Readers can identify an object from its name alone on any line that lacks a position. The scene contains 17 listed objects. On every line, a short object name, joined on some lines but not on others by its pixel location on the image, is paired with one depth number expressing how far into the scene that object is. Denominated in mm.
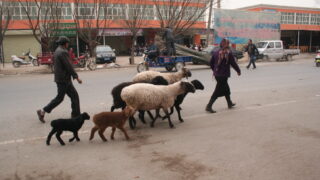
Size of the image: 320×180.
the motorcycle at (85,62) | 20484
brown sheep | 5285
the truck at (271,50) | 26469
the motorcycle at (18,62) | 24344
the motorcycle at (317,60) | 20328
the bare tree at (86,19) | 23188
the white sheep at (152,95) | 5832
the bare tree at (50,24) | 20828
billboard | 35219
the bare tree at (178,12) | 22547
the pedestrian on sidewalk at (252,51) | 19578
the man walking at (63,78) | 6328
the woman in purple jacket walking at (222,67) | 7527
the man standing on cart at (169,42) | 15750
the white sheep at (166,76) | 7604
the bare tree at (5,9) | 19981
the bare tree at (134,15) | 24319
